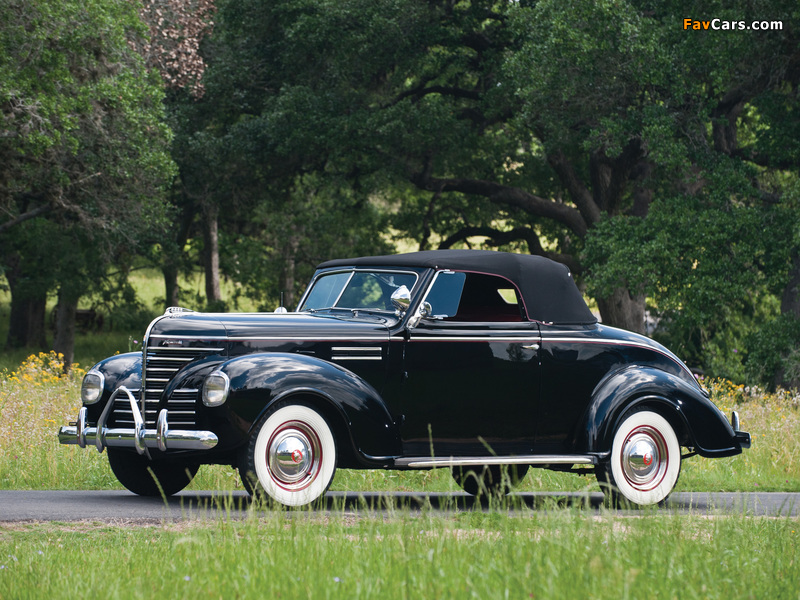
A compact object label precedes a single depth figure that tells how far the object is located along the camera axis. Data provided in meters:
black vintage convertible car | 15.41
